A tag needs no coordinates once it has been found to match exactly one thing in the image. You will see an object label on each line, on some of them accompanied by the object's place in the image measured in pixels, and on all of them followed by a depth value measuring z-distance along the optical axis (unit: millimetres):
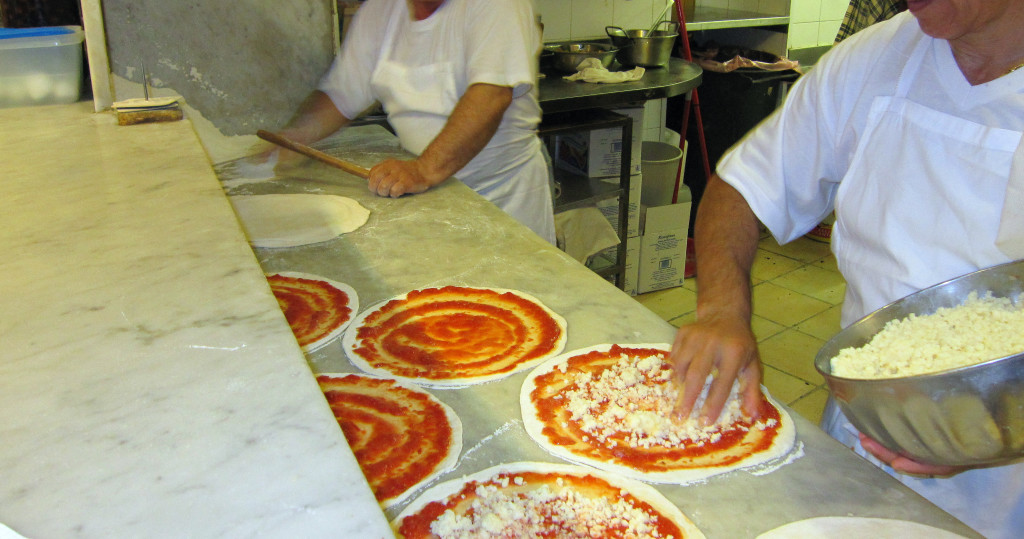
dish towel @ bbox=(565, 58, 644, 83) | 3453
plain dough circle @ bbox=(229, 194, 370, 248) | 1833
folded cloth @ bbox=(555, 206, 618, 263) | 3500
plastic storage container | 2156
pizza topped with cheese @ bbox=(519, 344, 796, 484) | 1023
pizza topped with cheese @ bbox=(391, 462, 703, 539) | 894
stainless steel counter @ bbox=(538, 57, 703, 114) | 3143
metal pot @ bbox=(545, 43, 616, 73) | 3602
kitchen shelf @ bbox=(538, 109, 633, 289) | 3312
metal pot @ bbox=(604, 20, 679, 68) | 3705
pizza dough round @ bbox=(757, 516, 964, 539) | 864
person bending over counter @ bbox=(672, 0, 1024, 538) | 1119
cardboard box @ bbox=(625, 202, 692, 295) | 3926
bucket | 4008
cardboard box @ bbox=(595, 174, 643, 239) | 3689
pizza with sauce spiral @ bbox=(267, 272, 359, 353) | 1389
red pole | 4145
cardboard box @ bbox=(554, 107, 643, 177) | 3592
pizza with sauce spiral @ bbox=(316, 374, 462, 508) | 1001
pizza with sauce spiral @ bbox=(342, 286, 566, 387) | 1274
